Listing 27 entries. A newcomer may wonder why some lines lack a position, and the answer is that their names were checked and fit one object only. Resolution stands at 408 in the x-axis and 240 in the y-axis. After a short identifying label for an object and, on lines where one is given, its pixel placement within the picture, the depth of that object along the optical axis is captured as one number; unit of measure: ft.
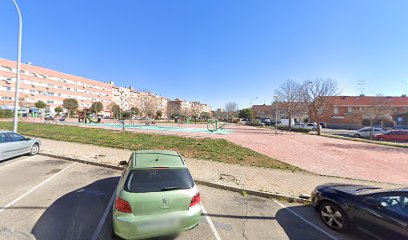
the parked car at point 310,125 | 135.36
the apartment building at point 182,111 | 256.73
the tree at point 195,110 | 284.82
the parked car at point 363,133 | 88.68
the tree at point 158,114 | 258.78
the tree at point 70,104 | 196.13
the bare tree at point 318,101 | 88.84
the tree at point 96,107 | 230.07
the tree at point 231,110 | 234.03
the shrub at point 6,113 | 135.74
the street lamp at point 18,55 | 36.37
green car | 10.20
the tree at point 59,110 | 206.96
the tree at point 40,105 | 183.77
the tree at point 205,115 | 297.63
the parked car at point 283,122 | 172.62
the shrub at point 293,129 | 100.26
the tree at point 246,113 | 249.75
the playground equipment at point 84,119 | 117.30
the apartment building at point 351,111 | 154.51
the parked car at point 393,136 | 75.82
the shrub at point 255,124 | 152.10
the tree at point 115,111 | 227.85
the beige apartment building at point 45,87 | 178.29
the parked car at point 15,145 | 26.27
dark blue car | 10.46
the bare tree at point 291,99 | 115.74
